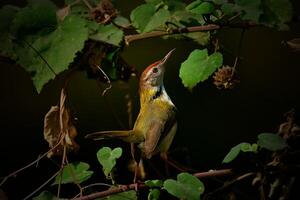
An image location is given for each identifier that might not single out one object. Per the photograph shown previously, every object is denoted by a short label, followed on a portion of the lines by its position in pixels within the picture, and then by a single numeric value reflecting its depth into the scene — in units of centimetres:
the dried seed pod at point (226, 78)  376
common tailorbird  379
